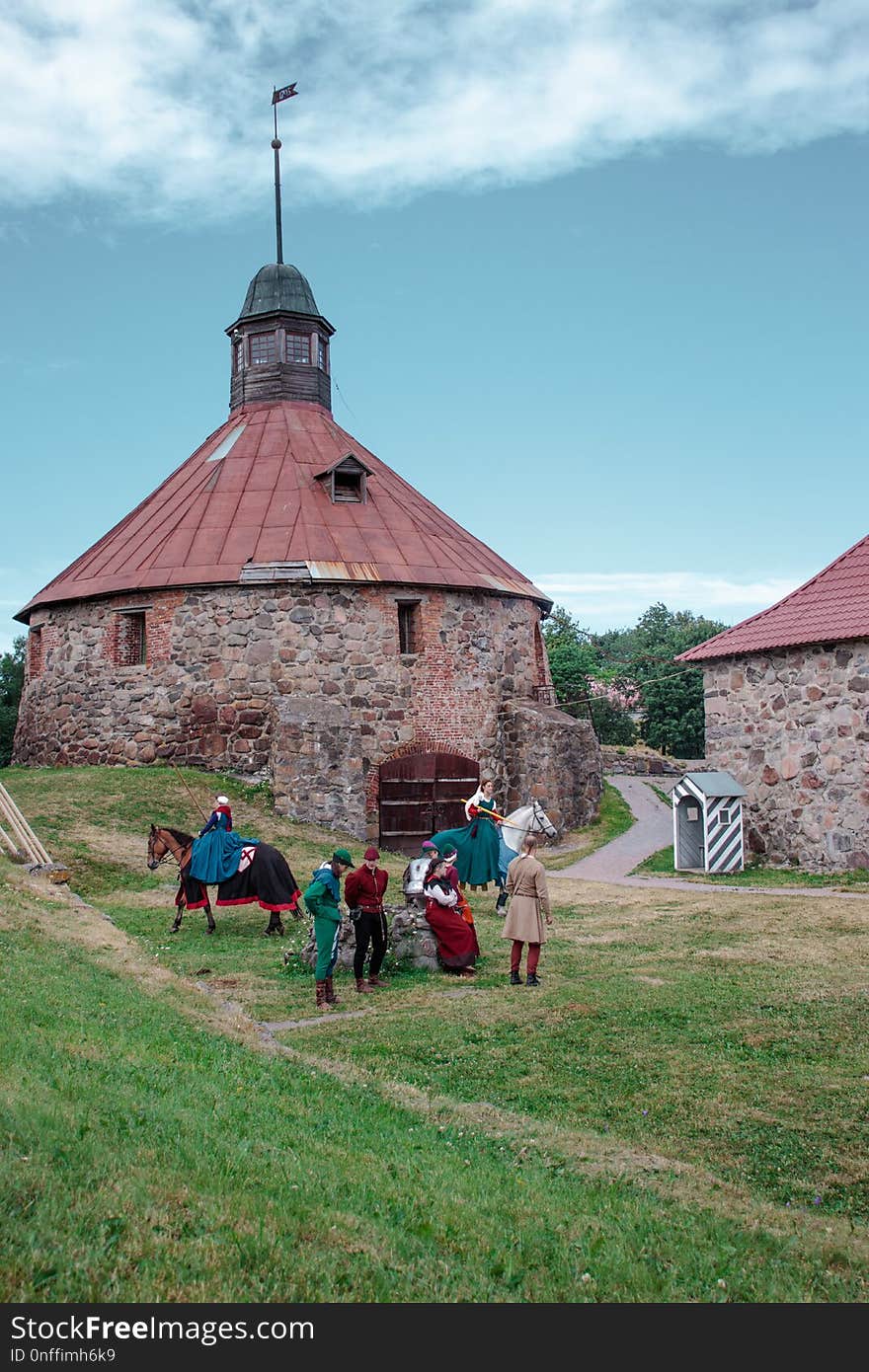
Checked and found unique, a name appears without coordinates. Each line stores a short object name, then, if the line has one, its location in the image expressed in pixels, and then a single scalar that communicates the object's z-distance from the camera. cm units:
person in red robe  1171
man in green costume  1034
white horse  1592
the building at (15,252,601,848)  2445
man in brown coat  1083
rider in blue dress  1375
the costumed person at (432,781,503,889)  1634
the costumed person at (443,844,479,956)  1197
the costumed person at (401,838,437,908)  1286
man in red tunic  1117
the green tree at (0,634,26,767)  3434
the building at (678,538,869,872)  1825
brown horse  1386
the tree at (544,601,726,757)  4325
